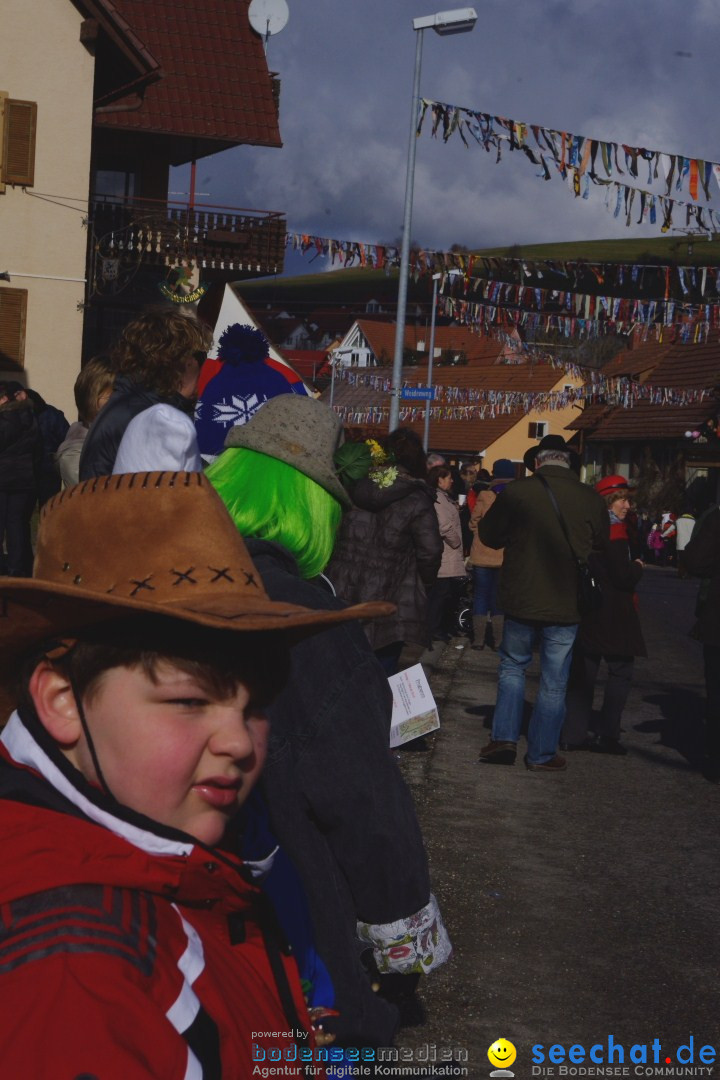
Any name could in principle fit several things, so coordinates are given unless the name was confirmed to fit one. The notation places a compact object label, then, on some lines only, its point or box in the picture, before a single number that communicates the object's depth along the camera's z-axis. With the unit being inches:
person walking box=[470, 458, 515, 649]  595.5
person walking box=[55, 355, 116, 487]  219.8
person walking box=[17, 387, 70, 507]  471.8
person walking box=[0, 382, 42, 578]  452.1
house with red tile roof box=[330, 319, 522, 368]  3878.0
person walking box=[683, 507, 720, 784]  336.8
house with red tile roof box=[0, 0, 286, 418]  896.3
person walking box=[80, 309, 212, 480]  186.7
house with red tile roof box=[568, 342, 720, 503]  1979.0
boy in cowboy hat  50.8
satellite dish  1011.3
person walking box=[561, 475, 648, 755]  350.9
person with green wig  91.8
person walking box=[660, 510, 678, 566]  1567.4
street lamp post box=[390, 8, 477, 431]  769.6
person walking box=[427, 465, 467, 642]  560.4
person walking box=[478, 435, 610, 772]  329.1
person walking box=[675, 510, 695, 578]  1200.2
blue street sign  798.5
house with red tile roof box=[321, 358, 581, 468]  2514.8
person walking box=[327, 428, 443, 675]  339.9
